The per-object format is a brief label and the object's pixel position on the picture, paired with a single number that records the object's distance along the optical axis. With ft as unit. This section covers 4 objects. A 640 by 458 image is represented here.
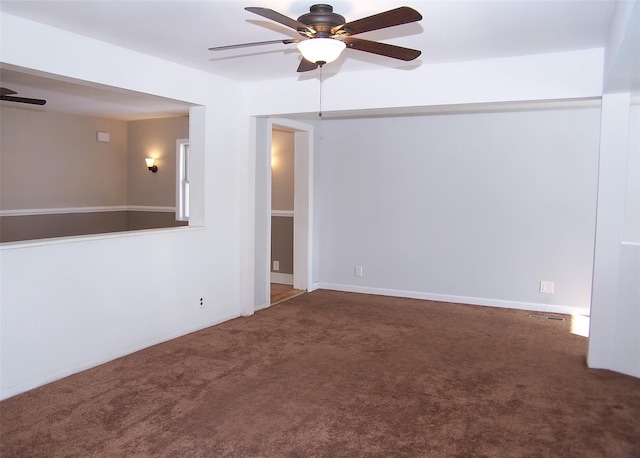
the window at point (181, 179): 22.40
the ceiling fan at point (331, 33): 7.92
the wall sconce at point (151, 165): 23.10
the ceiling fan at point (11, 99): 14.60
